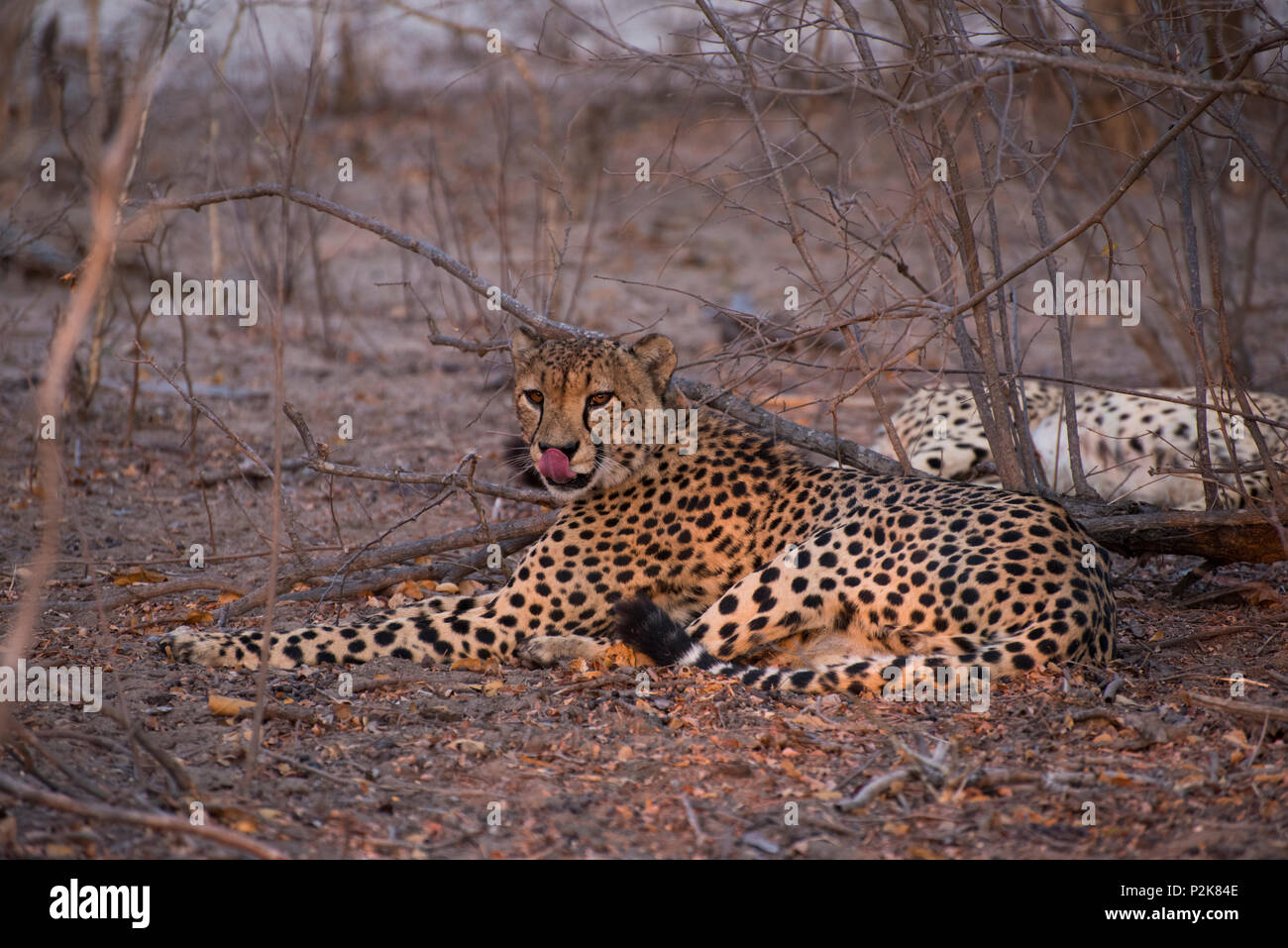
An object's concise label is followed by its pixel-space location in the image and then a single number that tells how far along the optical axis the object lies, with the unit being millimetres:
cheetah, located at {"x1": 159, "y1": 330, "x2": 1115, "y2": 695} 7363
